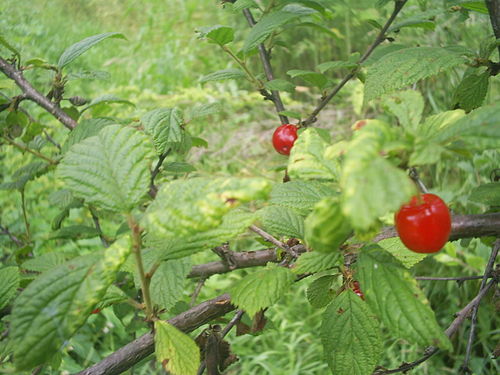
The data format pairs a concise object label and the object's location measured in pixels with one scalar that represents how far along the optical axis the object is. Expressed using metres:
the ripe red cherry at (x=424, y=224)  0.15
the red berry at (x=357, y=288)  0.23
